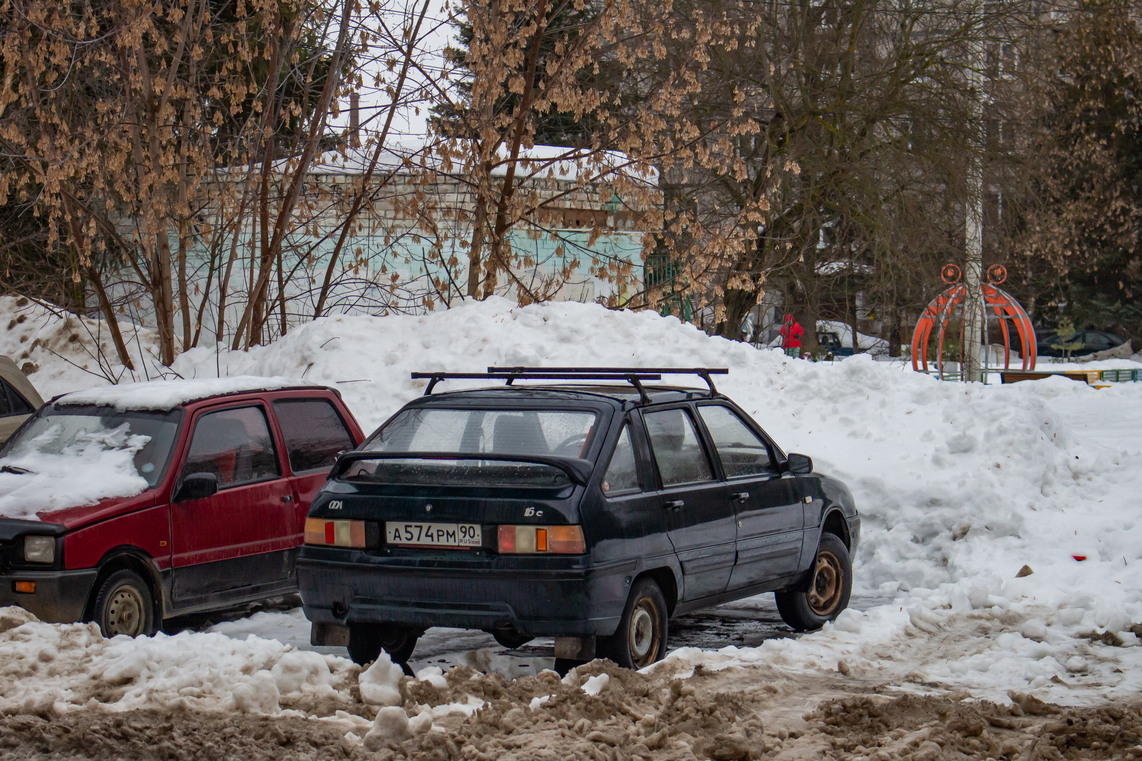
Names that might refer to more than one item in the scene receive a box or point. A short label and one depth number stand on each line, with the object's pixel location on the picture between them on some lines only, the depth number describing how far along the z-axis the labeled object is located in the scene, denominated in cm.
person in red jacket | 2788
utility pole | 2136
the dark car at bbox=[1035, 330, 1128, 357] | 4331
